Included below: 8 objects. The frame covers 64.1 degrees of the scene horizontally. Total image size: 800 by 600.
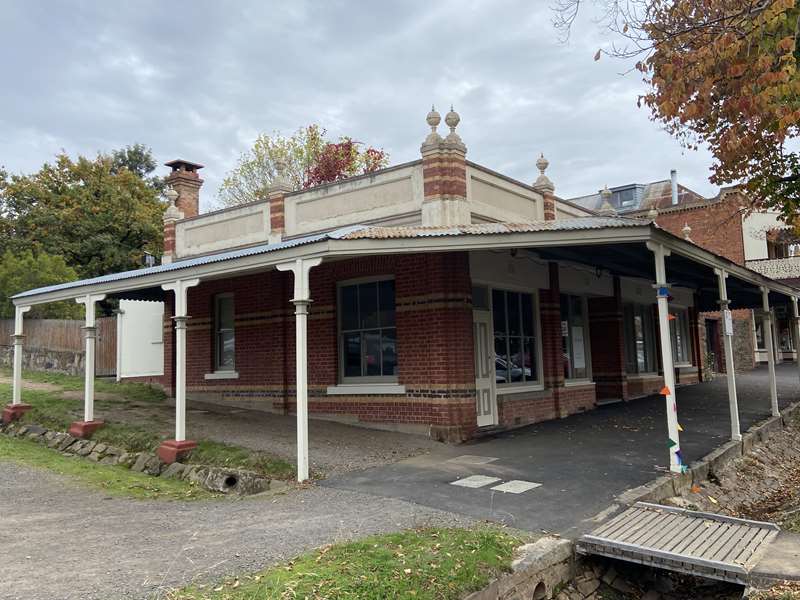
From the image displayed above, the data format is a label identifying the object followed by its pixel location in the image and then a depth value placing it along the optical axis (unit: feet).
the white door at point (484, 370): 37.01
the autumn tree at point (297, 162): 101.30
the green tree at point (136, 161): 129.90
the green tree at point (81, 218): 93.23
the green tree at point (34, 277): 73.26
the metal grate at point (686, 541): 16.46
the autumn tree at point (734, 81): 23.94
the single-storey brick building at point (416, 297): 27.78
